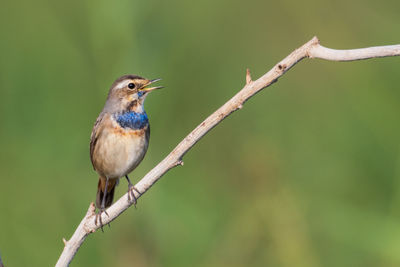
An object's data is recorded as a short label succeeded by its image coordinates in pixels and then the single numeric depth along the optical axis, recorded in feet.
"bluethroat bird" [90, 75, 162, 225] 30.73
